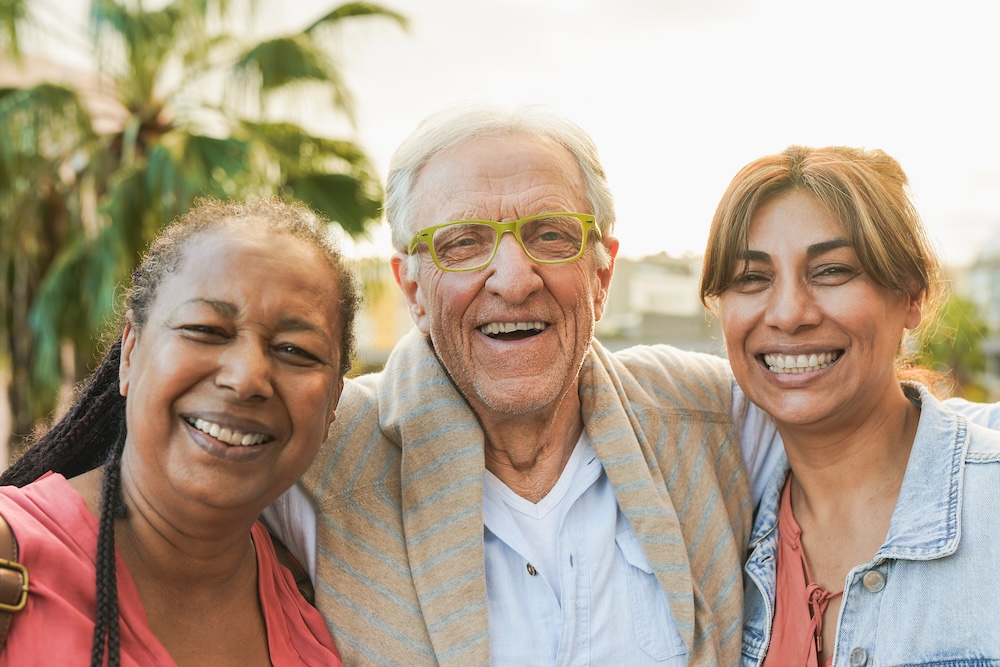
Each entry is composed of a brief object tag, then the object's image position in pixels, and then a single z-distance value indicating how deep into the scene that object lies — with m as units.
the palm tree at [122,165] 6.88
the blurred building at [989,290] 41.12
